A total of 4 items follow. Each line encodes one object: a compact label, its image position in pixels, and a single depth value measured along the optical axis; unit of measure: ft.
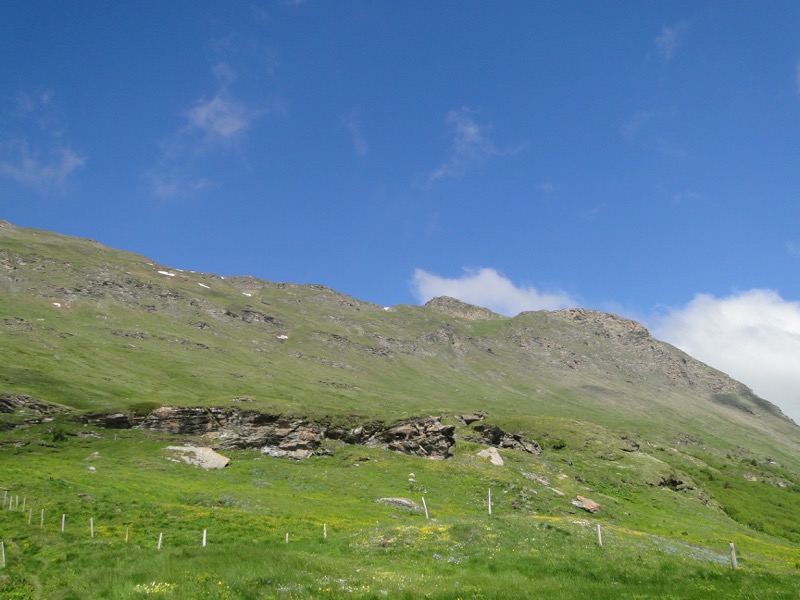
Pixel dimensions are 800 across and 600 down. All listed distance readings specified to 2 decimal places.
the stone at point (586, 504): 198.49
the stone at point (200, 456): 218.59
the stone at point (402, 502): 177.57
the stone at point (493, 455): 249.88
